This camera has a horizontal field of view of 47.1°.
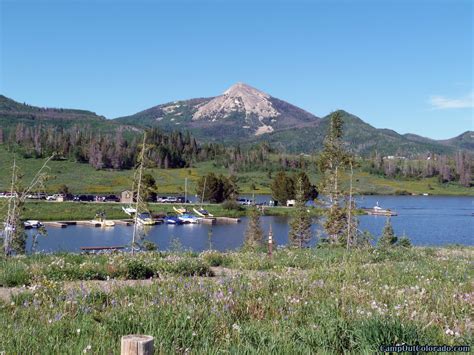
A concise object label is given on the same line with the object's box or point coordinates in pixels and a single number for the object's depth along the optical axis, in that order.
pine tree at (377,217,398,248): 41.67
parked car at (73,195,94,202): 134.55
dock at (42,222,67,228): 91.43
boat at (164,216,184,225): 103.62
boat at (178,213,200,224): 104.75
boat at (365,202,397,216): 125.15
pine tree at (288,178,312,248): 60.72
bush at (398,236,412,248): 33.51
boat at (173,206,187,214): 120.14
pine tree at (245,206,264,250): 59.41
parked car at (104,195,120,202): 139.23
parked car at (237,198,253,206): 138.68
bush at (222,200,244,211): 126.88
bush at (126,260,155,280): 12.70
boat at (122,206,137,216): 111.40
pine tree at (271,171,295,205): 144.62
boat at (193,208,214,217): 118.99
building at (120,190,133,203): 133.70
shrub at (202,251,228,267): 16.21
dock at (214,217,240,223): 109.07
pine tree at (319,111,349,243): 49.22
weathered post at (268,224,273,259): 17.94
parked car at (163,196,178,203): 144.40
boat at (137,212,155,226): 95.89
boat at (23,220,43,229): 87.87
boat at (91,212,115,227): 94.31
